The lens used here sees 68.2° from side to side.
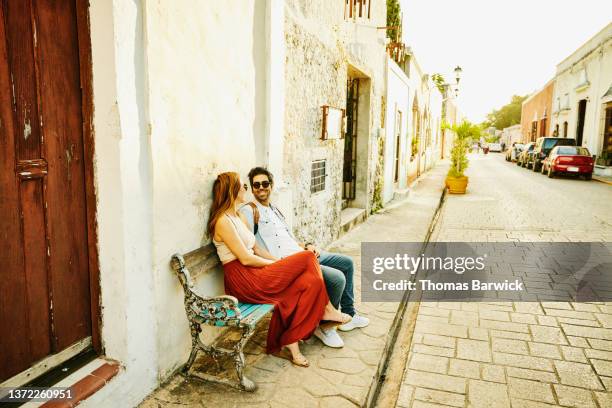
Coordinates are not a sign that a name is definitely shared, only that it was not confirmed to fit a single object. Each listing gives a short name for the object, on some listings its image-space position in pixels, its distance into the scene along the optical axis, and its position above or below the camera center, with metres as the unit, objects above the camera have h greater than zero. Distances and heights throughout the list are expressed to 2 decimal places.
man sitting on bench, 3.79 -0.79
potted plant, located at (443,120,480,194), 14.47 -0.30
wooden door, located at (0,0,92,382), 2.21 -0.24
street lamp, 23.88 +3.80
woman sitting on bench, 3.38 -1.02
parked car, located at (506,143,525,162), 33.62 -0.46
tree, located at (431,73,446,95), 33.83 +4.91
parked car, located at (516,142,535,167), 27.64 -0.57
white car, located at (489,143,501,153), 60.75 -0.21
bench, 2.96 -1.17
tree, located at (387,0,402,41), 12.63 +3.67
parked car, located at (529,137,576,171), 23.34 +0.01
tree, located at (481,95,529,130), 78.69 +5.60
